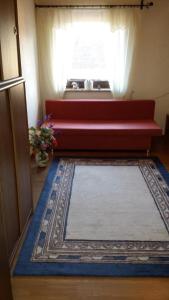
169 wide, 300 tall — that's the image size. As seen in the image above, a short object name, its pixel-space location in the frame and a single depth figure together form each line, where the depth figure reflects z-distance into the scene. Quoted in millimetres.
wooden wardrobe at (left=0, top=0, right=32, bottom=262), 1603
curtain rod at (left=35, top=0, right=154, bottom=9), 4039
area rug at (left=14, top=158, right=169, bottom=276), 1844
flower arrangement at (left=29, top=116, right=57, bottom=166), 3365
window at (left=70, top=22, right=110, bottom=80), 4211
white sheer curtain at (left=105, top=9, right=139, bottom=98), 4086
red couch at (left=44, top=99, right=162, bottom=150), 3814
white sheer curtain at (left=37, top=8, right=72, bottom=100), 4086
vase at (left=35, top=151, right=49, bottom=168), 3489
